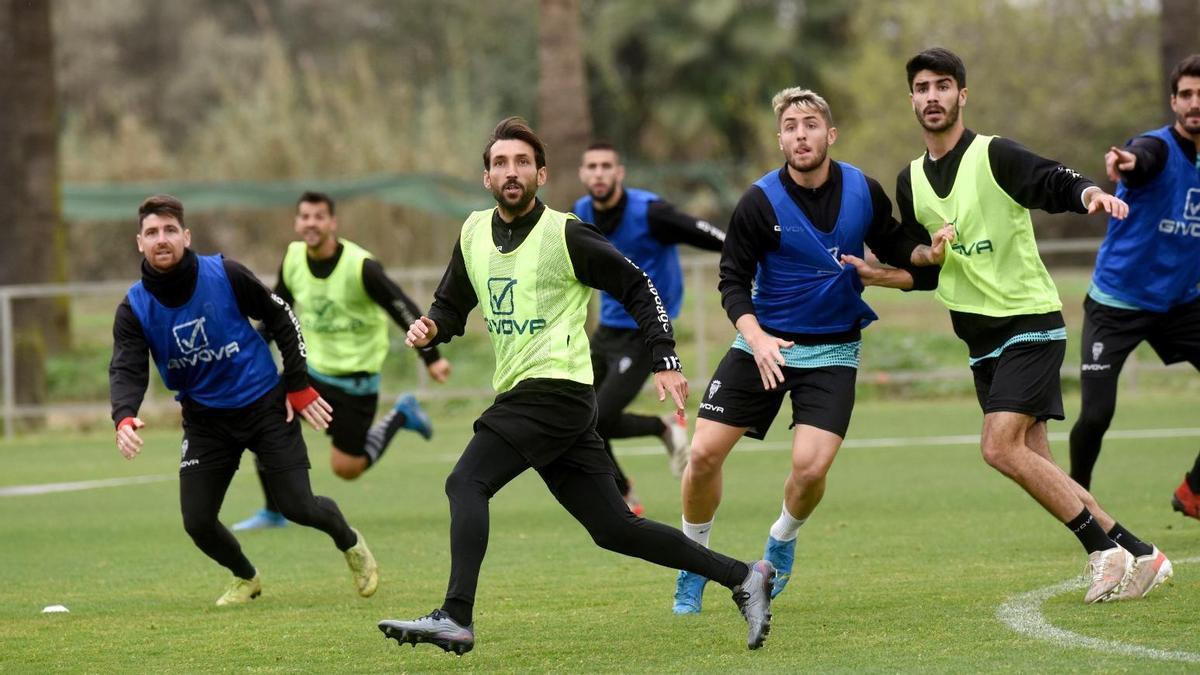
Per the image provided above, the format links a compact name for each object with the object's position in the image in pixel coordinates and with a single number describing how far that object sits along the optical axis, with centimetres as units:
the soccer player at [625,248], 2248
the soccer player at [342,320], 2281
